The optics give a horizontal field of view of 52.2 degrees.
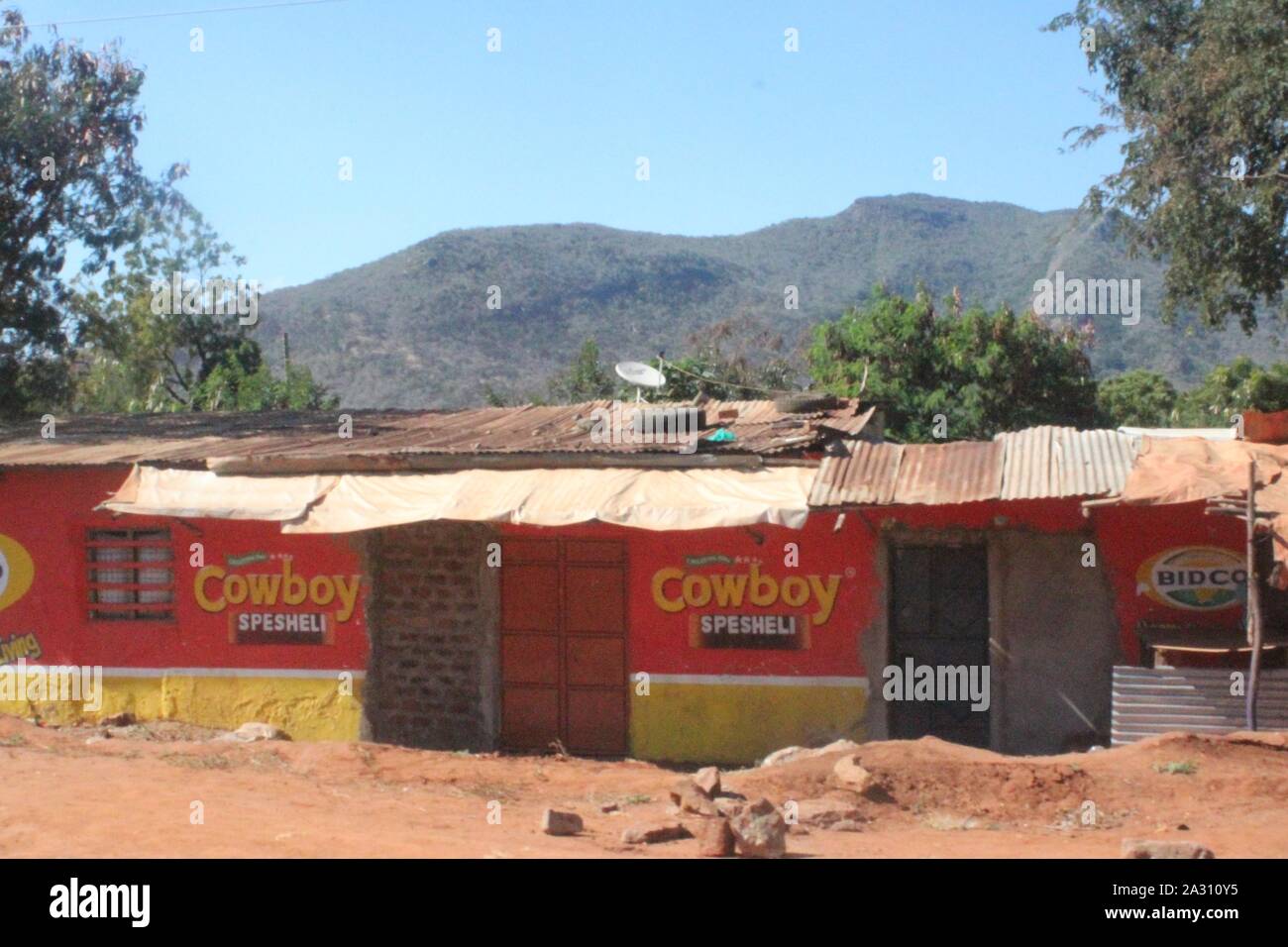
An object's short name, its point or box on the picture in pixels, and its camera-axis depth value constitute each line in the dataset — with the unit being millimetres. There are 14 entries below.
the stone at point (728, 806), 7821
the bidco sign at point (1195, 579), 10453
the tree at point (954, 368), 22781
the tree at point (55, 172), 19422
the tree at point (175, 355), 29016
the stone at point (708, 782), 8514
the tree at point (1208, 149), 15594
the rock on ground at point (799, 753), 10023
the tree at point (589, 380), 28547
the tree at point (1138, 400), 29109
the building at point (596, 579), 10766
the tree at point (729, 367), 20875
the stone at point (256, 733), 11773
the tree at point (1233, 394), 25344
